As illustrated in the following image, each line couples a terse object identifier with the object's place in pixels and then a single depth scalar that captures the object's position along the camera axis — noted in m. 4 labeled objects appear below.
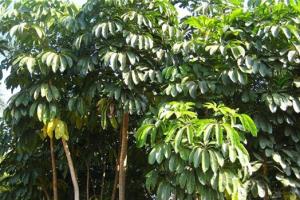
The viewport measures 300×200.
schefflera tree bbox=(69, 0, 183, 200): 3.13
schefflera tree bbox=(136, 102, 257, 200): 2.54
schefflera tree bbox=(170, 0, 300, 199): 2.90
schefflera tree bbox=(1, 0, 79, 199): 3.15
